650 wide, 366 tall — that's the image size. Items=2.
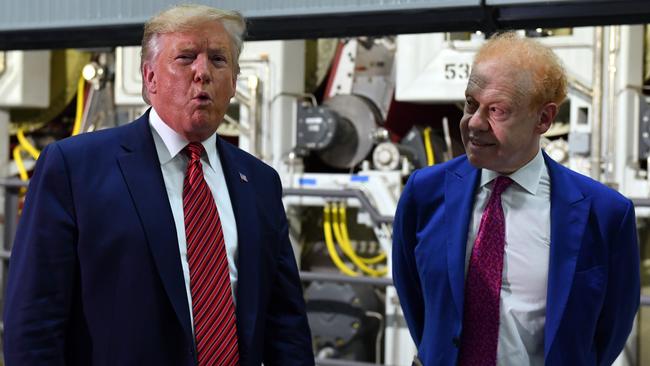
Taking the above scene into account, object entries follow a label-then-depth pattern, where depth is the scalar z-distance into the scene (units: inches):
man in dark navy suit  120.9
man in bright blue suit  123.5
